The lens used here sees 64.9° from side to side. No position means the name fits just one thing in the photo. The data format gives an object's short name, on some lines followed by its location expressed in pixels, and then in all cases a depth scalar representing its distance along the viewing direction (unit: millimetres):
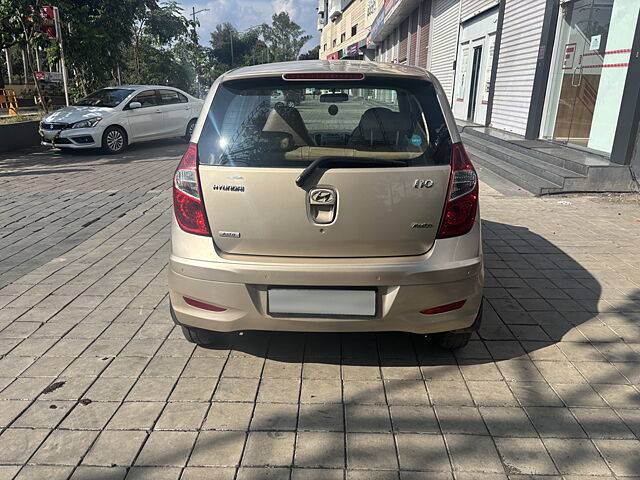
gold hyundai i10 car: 2582
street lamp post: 37500
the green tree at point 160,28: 26344
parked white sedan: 11938
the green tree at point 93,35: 15258
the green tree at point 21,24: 13273
